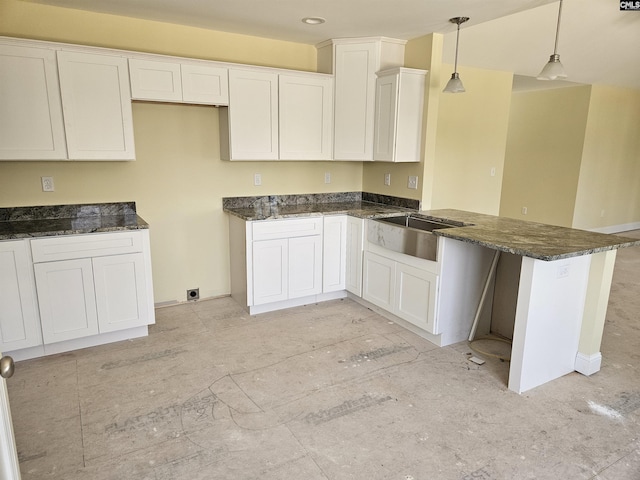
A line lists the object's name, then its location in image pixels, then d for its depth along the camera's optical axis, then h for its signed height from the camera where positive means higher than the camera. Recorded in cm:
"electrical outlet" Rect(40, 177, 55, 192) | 321 -24
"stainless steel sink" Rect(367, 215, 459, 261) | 309 -61
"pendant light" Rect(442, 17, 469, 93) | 325 +55
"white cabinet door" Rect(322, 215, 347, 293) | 389 -89
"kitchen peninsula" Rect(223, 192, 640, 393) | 248 -77
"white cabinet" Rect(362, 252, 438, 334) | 314 -105
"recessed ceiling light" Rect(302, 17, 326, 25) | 326 +103
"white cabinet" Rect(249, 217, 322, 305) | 360 -90
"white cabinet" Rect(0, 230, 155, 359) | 275 -94
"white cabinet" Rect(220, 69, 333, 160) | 355 +33
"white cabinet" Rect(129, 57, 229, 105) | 314 +54
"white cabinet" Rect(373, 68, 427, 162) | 367 +37
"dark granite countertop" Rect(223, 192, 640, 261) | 247 -50
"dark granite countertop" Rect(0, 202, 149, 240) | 282 -51
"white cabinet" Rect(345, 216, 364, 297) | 384 -89
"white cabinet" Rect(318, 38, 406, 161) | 382 +65
